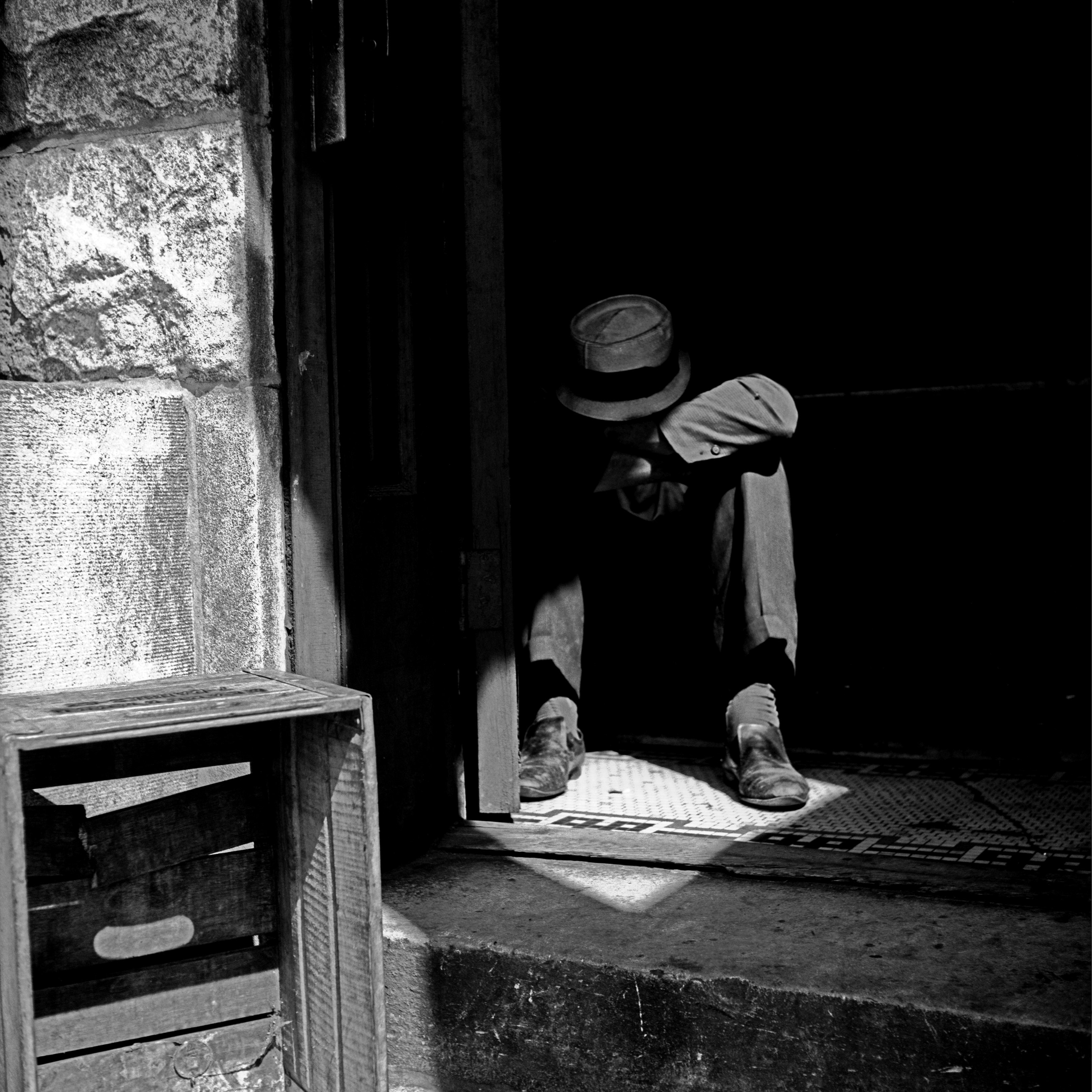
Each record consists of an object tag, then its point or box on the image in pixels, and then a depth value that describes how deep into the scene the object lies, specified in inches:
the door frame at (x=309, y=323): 90.8
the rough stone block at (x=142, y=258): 89.5
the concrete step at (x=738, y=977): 69.1
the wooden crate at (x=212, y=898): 68.1
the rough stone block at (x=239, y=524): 90.0
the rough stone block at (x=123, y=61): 89.4
